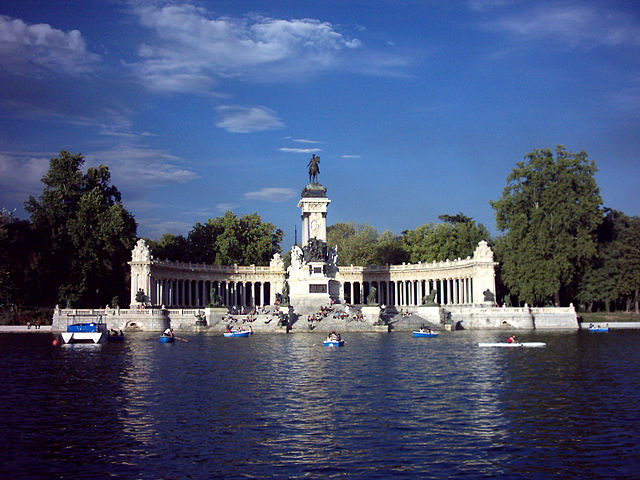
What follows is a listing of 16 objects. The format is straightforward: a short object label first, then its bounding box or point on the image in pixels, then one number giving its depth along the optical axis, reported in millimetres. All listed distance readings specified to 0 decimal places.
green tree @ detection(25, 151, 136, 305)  81375
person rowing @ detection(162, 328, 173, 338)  59031
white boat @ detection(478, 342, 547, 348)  51188
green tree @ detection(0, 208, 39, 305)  76188
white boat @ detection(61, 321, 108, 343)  57000
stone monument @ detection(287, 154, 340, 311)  81062
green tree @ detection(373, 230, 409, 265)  118000
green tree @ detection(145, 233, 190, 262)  108312
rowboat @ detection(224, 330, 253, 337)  64562
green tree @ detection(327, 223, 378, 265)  114125
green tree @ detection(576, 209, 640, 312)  79125
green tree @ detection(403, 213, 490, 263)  103812
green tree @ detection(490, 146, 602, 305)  77562
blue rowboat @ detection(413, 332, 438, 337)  61438
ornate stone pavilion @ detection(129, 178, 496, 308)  81938
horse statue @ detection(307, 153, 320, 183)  88450
